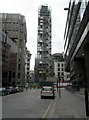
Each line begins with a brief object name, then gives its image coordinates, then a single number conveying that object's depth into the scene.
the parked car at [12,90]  20.99
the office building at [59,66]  58.82
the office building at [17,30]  45.38
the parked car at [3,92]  17.03
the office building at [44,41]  53.71
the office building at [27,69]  64.94
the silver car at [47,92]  13.20
